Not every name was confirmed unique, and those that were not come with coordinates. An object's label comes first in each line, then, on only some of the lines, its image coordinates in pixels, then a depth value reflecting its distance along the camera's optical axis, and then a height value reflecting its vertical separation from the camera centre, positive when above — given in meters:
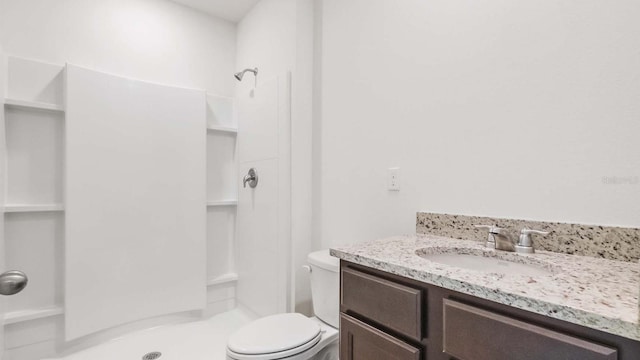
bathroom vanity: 0.54 -0.28
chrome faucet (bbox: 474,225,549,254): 1.00 -0.21
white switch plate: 1.48 +0.00
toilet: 1.28 -0.70
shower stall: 1.79 -0.23
